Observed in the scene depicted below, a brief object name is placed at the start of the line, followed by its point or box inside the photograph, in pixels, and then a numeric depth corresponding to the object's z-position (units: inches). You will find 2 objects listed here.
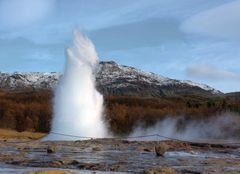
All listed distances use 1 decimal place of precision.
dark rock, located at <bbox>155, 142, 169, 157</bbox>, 1071.0
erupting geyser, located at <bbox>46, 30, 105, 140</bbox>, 1754.4
